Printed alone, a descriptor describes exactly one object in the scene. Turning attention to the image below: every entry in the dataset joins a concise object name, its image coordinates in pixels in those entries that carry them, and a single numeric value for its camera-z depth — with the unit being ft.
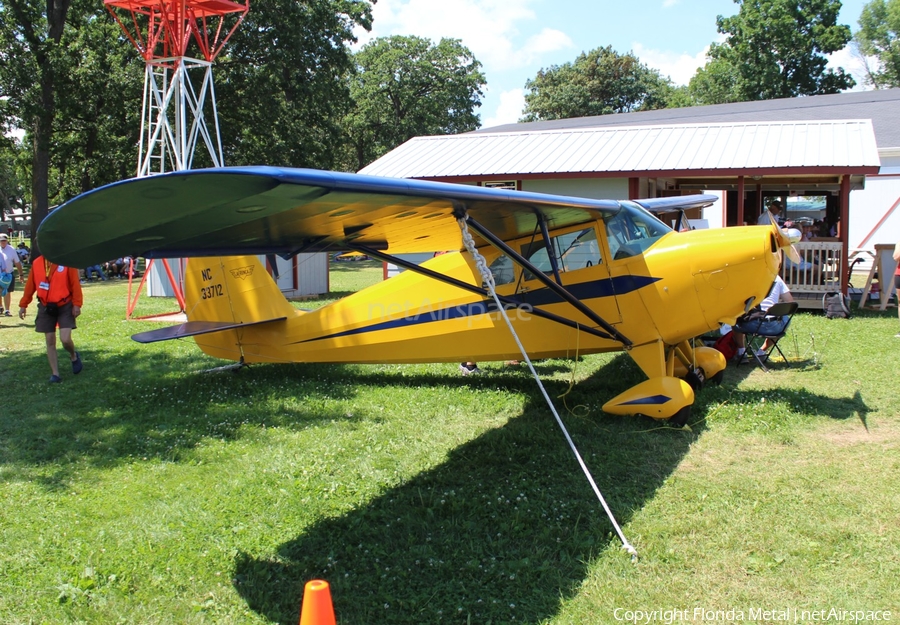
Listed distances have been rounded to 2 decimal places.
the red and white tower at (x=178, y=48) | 49.47
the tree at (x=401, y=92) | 164.45
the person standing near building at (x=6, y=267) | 48.44
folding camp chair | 27.02
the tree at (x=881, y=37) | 181.06
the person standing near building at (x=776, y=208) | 53.06
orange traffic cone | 9.07
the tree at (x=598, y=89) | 197.77
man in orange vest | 27.40
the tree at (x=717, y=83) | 152.78
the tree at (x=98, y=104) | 90.68
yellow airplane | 12.08
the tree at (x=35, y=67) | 85.92
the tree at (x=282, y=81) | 99.14
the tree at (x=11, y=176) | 102.68
